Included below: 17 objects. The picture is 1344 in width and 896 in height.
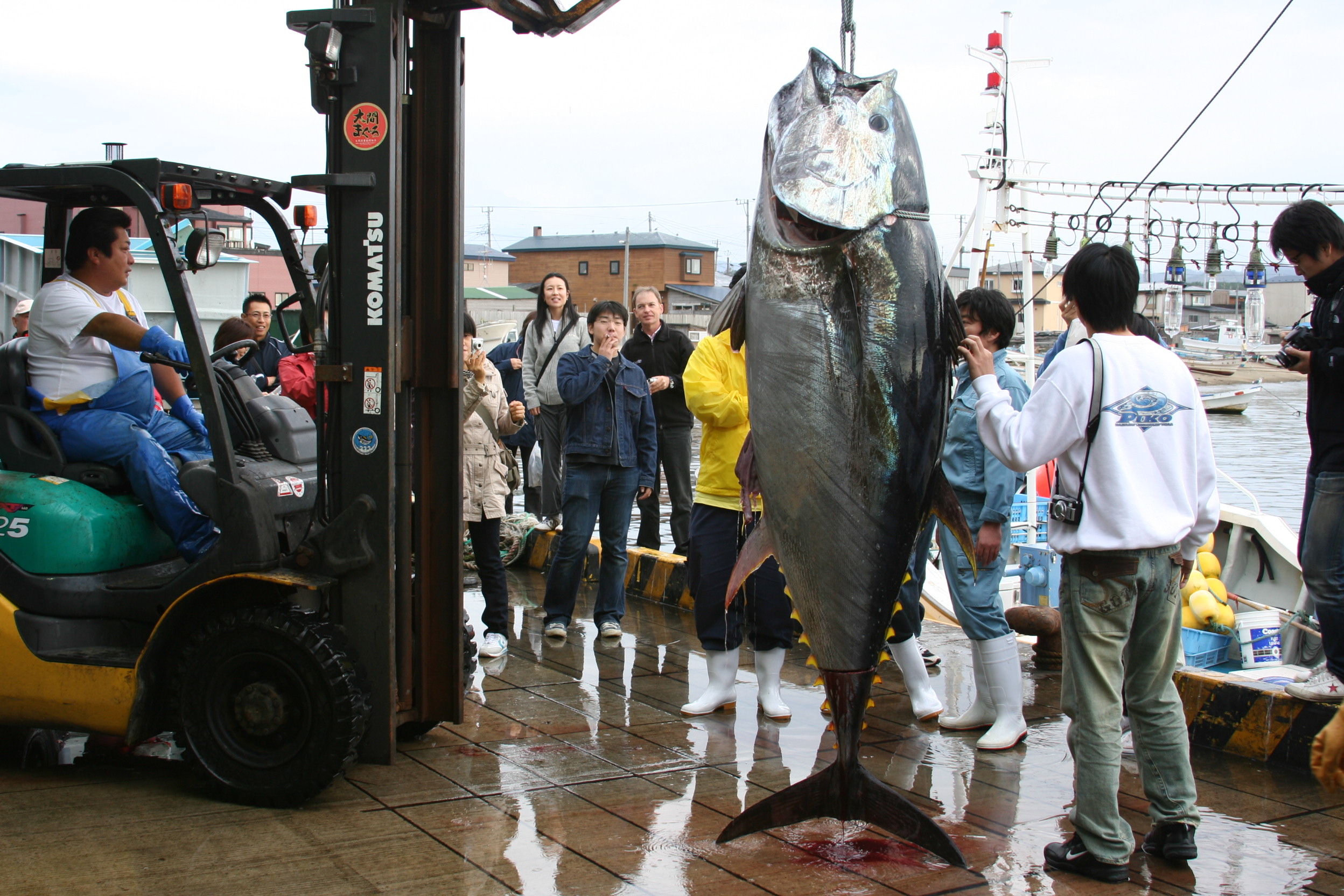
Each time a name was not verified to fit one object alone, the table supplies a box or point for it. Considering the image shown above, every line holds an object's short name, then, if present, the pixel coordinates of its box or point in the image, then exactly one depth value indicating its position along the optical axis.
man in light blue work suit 4.97
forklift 4.09
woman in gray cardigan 8.00
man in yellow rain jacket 5.21
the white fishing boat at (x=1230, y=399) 40.50
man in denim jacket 6.51
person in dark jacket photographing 4.48
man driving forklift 4.34
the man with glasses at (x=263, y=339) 8.56
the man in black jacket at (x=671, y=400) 8.45
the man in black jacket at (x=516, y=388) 8.80
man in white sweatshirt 3.48
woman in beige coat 6.30
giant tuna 2.78
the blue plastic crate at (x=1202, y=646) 6.04
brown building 67.31
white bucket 6.01
